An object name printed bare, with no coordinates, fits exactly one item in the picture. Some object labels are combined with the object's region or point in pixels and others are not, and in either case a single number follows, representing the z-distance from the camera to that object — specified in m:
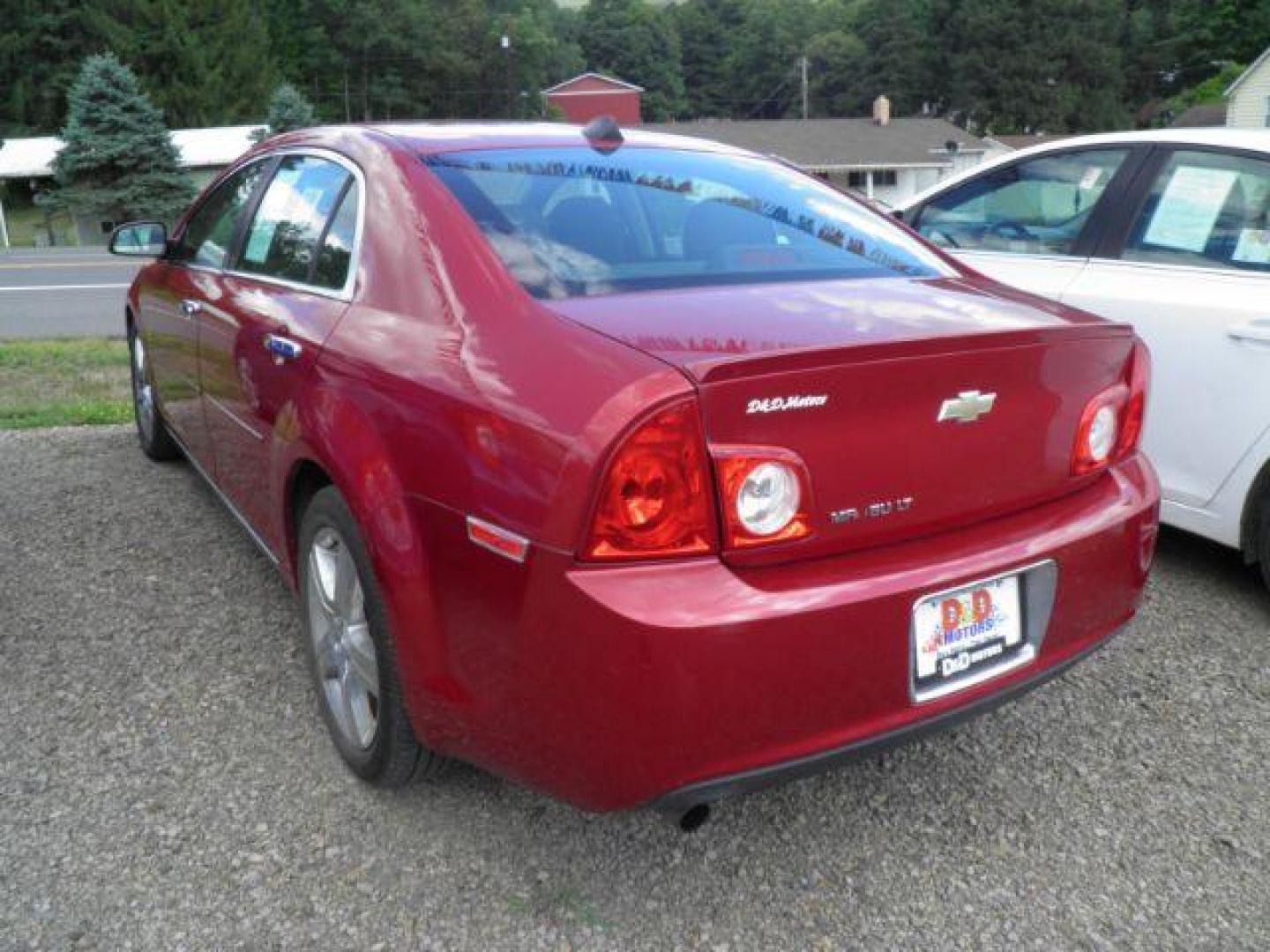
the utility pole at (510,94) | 71.39
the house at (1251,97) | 44.62
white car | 3.51
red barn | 73.31
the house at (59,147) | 39.59
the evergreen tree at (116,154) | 34.94
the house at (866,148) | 49.25
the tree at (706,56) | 108.44
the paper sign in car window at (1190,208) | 3.74
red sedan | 1.87
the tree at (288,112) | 38.50
